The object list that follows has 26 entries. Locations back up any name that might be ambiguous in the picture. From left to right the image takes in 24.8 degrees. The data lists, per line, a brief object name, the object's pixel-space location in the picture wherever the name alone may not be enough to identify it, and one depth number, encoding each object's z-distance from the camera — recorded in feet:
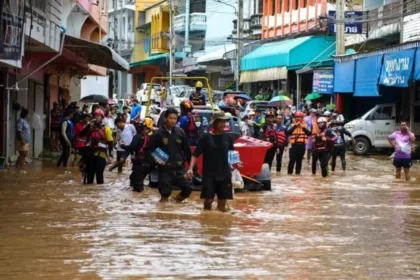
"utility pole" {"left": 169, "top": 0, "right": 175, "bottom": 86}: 211.00
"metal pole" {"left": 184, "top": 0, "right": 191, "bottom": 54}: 238.07
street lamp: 172.55
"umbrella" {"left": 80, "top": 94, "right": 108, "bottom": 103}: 135.44
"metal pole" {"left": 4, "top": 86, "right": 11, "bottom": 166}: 77.46
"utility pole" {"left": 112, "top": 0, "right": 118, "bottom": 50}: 263.70
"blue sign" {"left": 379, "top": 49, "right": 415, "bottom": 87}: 101.04
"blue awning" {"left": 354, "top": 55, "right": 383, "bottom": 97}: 112.34
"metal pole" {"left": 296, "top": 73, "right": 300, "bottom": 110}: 144.42
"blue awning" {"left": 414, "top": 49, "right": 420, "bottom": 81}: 98.53
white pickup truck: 109.19
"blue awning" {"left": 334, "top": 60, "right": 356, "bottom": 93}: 120.47
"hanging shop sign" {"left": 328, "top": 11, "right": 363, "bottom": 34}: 122.01
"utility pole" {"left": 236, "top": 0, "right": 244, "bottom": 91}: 169.82
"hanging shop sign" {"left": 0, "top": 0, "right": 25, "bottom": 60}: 56.08
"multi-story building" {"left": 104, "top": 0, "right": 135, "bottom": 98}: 289.53
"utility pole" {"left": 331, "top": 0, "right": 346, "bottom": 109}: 118.32
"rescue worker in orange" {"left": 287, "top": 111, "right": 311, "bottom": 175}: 75.56
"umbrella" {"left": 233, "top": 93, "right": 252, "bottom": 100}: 120.73
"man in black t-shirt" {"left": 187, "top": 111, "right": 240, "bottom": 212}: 45.50
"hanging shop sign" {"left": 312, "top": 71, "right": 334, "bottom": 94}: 130.31
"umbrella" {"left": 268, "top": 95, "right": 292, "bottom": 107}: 128.26
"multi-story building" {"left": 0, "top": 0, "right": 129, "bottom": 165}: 66.49
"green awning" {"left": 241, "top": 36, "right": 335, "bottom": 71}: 147.33
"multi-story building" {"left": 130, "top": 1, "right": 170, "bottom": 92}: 249.55
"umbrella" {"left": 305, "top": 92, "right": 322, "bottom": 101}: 138.92
